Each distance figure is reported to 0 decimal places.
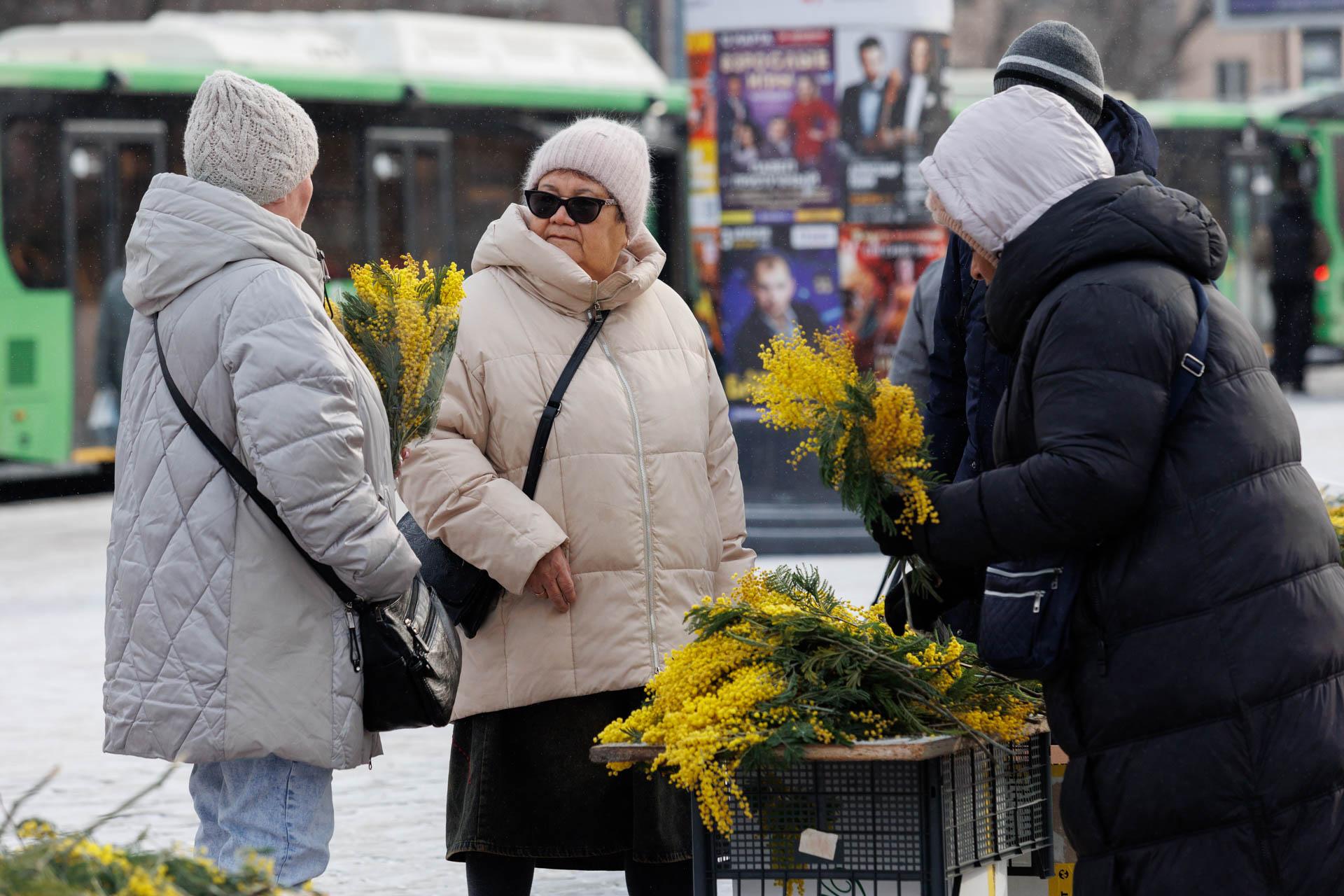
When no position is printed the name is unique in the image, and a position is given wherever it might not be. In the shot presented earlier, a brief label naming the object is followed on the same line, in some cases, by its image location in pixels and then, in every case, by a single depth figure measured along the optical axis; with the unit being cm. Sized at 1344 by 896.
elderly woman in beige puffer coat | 837
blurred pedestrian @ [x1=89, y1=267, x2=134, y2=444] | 3144
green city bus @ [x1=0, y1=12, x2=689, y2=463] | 3102
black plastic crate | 641
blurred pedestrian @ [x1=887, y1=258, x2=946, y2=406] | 1078
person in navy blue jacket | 826
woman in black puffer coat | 583
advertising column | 2214
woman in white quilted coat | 704
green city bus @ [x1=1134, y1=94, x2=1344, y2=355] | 4778
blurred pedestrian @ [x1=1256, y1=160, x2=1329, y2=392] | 4512
